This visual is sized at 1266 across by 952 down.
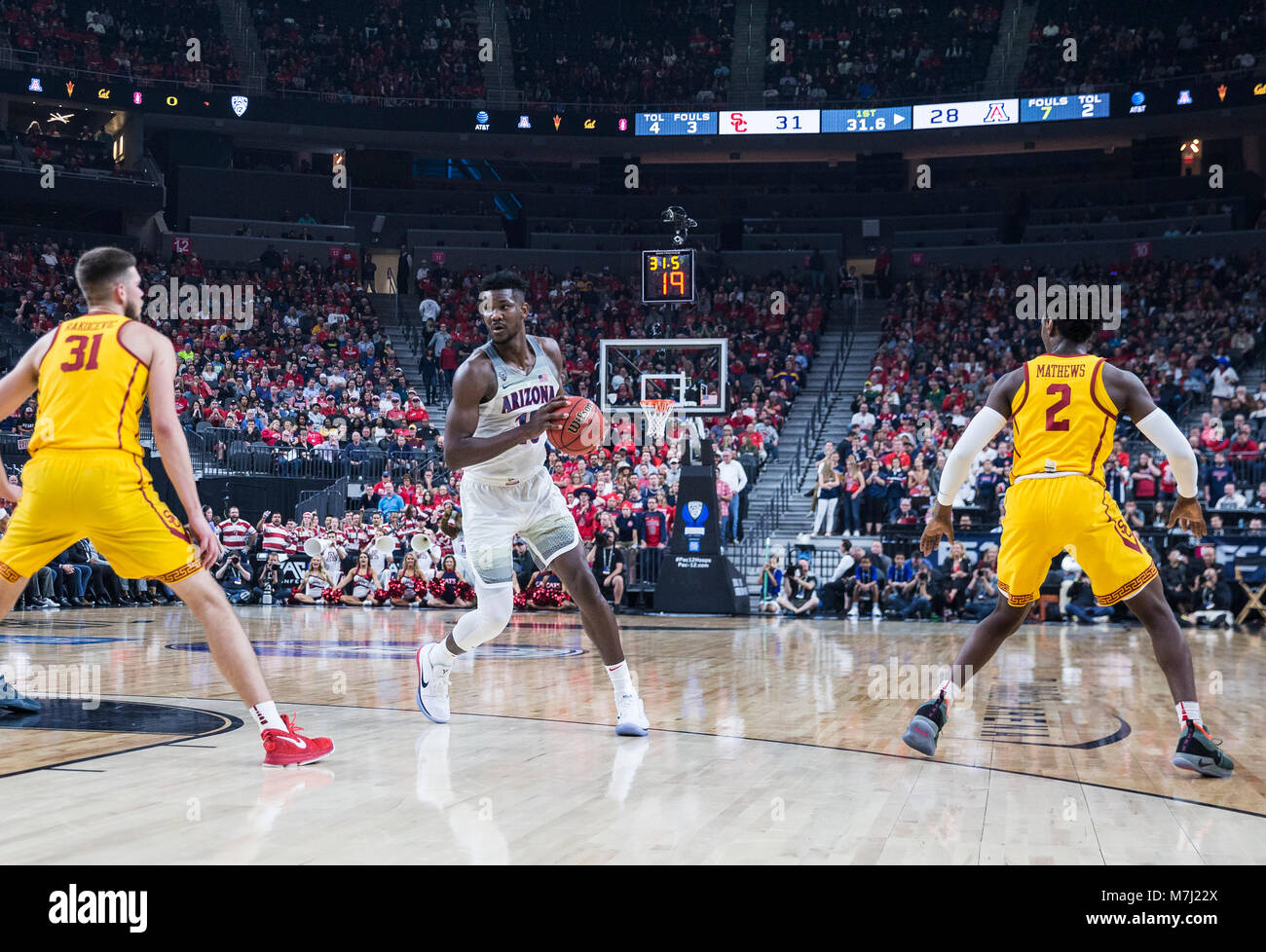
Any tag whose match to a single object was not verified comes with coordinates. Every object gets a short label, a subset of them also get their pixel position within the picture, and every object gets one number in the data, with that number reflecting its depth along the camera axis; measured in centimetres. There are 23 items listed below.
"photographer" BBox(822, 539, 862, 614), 1661
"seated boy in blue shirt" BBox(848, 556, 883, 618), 1631
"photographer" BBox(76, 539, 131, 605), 1714
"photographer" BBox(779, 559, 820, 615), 1639
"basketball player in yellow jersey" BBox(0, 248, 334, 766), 431
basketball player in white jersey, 560
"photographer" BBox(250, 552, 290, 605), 1802
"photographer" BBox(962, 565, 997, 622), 1566
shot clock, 1984
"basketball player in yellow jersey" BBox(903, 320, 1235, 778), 507
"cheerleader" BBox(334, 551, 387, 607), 1770
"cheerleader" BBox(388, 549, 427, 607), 1739
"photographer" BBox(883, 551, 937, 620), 1600
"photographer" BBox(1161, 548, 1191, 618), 1510
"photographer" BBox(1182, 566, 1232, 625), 1495
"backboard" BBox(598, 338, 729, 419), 1880
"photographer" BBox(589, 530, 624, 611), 1689
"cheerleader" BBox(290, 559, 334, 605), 1767
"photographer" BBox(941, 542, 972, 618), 1596
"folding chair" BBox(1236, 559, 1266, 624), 1548
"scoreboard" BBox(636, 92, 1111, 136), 2828
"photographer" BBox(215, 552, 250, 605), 1795
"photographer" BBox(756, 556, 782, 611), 1675
